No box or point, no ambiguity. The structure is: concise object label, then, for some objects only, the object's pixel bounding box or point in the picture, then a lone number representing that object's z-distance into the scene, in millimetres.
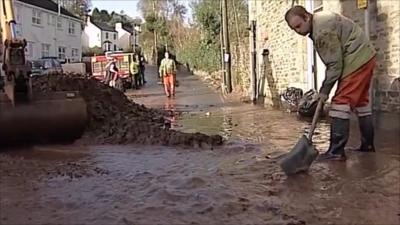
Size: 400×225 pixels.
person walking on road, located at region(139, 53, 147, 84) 35650
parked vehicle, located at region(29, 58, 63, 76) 31719
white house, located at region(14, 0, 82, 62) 48750
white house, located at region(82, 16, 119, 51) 87000
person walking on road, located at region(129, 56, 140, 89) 32719
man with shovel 6699
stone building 9953
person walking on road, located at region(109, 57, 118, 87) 26145
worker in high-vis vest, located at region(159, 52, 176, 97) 22422
